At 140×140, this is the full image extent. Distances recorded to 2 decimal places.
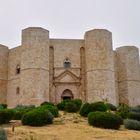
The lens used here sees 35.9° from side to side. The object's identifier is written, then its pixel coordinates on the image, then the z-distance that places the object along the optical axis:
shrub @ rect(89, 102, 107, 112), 15.71
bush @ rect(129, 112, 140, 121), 14.51
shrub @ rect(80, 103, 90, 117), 15.56
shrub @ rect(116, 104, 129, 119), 14.95
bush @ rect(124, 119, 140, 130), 12.61
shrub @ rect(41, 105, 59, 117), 14.85
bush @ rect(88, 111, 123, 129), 12.19
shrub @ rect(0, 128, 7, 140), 7.72
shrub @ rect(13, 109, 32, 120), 13.85
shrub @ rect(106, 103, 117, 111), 20.00
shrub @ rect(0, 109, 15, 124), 12.25
